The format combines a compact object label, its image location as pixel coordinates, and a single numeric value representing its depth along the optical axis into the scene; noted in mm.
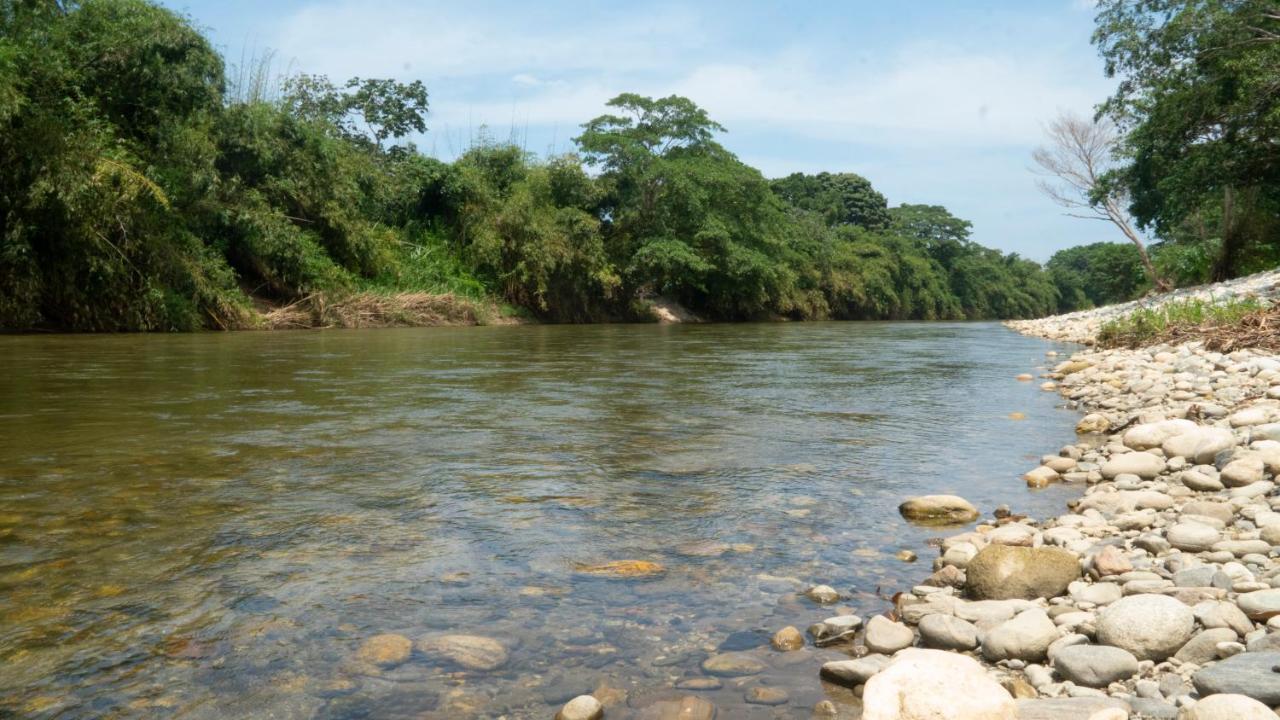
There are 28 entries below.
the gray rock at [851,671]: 2053
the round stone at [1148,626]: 2066
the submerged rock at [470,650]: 2117
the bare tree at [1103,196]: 25500
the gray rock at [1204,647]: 2029
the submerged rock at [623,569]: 2789
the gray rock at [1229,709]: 1612
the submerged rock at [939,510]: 3533
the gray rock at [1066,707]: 1771
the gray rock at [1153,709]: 1761
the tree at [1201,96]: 15562
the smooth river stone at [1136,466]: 4078
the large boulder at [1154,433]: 4582
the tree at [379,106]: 30538
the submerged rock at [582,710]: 1849
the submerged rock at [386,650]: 2115
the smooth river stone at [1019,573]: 2553
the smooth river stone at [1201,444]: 4113
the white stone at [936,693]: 1777
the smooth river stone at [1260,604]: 2158
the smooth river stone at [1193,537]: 2844
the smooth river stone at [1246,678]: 1727
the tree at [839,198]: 61031
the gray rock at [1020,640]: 2154
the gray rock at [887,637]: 2234
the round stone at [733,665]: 2117
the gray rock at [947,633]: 2246
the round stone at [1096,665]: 1977
